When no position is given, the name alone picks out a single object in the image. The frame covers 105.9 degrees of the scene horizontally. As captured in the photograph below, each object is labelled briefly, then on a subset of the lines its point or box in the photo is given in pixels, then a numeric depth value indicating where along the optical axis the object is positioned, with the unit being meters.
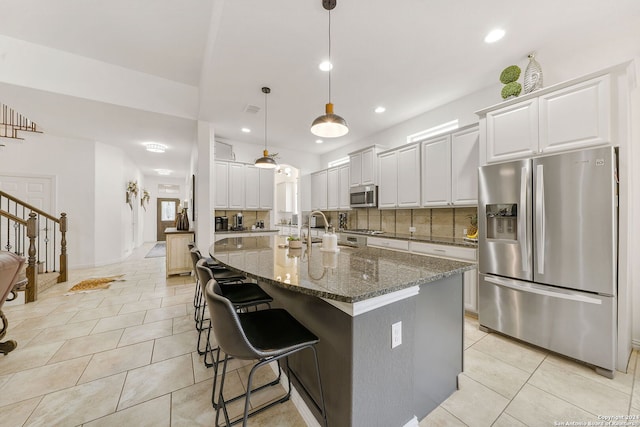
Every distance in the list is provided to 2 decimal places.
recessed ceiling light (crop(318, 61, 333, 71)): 2.66
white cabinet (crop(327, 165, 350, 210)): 5.16
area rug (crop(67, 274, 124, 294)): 3.88
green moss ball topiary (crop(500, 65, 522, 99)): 2.46
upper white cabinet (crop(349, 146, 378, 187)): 4.39
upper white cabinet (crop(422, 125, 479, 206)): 3.02
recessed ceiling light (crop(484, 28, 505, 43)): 2.21
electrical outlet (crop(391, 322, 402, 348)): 1.20
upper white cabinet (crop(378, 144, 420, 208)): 3.71
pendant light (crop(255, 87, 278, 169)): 3.71
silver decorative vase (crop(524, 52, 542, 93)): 2.34
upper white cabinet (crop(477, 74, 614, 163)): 1.90
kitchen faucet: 2.38
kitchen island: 1.10
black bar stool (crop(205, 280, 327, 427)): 1.01
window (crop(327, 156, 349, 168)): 5.95
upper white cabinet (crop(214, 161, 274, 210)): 4.98
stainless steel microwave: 4.38
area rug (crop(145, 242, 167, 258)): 7.25
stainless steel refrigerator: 1.85
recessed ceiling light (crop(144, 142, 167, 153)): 5.59
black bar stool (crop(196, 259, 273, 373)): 1.50
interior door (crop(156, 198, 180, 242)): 10.87
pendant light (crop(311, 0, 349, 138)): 1.91
